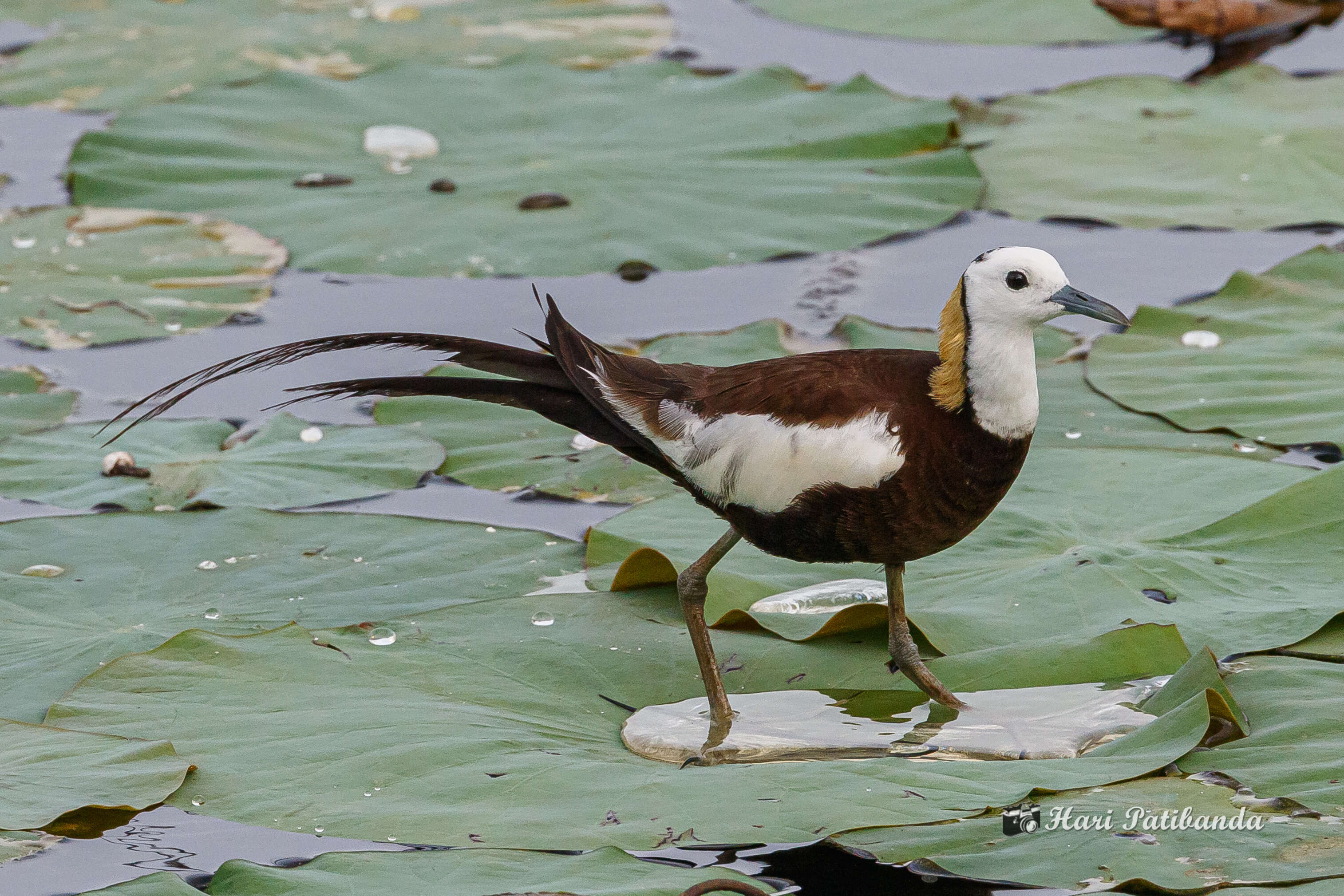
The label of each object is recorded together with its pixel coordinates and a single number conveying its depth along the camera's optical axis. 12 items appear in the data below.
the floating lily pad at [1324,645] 5.90
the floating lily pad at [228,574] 6.46
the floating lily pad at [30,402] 8.34
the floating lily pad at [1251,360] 7.84
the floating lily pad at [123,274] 9.21
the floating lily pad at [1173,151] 10.46
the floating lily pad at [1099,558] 6.24
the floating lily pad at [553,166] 10.23
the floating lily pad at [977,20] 13.72
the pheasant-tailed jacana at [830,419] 5.62
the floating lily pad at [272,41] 13.15
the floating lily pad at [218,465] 7.54
